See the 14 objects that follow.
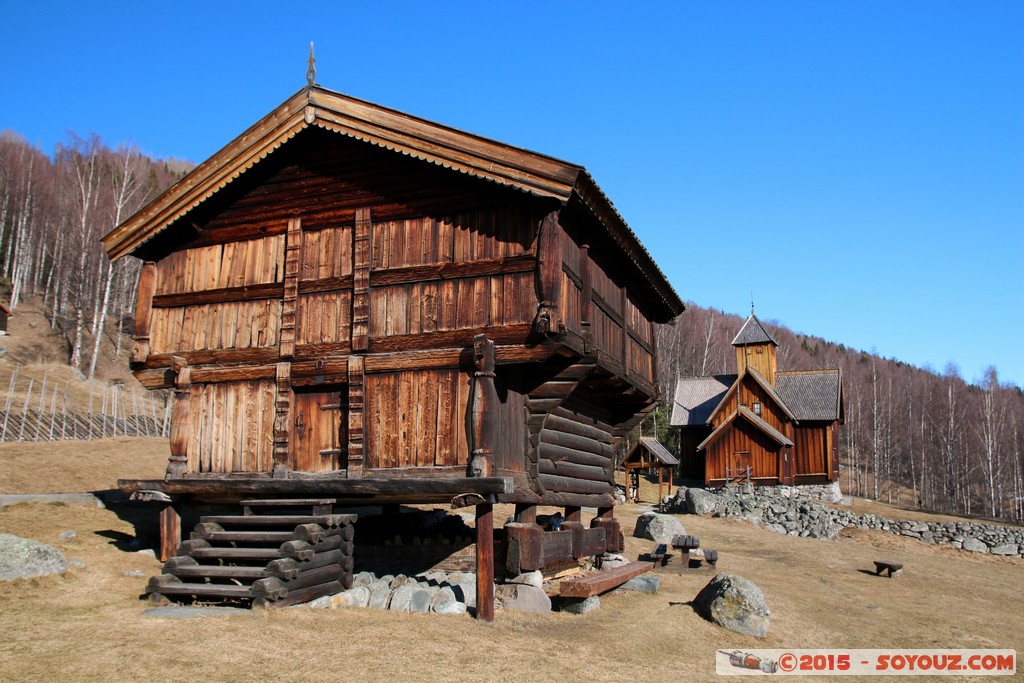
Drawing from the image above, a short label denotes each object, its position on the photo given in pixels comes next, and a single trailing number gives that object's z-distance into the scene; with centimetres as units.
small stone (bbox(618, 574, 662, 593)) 1602
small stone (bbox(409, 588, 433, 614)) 1210
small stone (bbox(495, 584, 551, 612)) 1290
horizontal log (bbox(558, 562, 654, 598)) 1309
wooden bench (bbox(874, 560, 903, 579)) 2303
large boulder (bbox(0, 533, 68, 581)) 1114
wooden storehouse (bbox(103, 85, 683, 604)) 1276
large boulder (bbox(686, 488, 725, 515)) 3656
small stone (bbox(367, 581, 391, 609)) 1238
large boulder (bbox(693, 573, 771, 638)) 1297
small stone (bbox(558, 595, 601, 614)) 1352
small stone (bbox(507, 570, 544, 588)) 1310
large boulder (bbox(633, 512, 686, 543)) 2573
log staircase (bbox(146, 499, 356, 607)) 1121
